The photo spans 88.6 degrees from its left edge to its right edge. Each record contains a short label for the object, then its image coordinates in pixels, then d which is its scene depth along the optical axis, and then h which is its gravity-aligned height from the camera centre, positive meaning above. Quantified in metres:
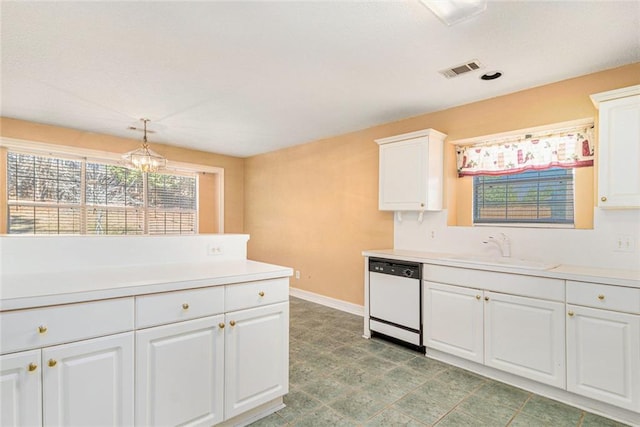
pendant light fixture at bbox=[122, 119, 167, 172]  3.62 +0.61
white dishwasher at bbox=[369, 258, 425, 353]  3.05 -0.86
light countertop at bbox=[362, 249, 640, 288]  2.06 -0.41
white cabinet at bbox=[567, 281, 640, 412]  1.99 -0.82
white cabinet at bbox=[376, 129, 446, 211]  3.32 +0.45
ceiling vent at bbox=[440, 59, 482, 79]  2.50 +1.14
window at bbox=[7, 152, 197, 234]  4.23 +0.23
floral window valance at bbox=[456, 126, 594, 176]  2.78 +0.57
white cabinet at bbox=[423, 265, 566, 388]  2.29 -0.84
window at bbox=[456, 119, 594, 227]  2.82 +0.41
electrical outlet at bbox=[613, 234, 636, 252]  2.40 -0.22
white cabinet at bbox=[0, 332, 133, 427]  1.29 -0.72
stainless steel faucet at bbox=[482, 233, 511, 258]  2.98 -0.27
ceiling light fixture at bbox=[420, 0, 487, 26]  1.76 +1.13
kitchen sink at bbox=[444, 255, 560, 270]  2.44 -0.40
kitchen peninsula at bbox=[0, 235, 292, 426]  1.33 -0.57
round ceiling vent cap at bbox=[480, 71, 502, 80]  2.65 +1.14
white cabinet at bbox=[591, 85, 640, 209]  2.21 +0.45
